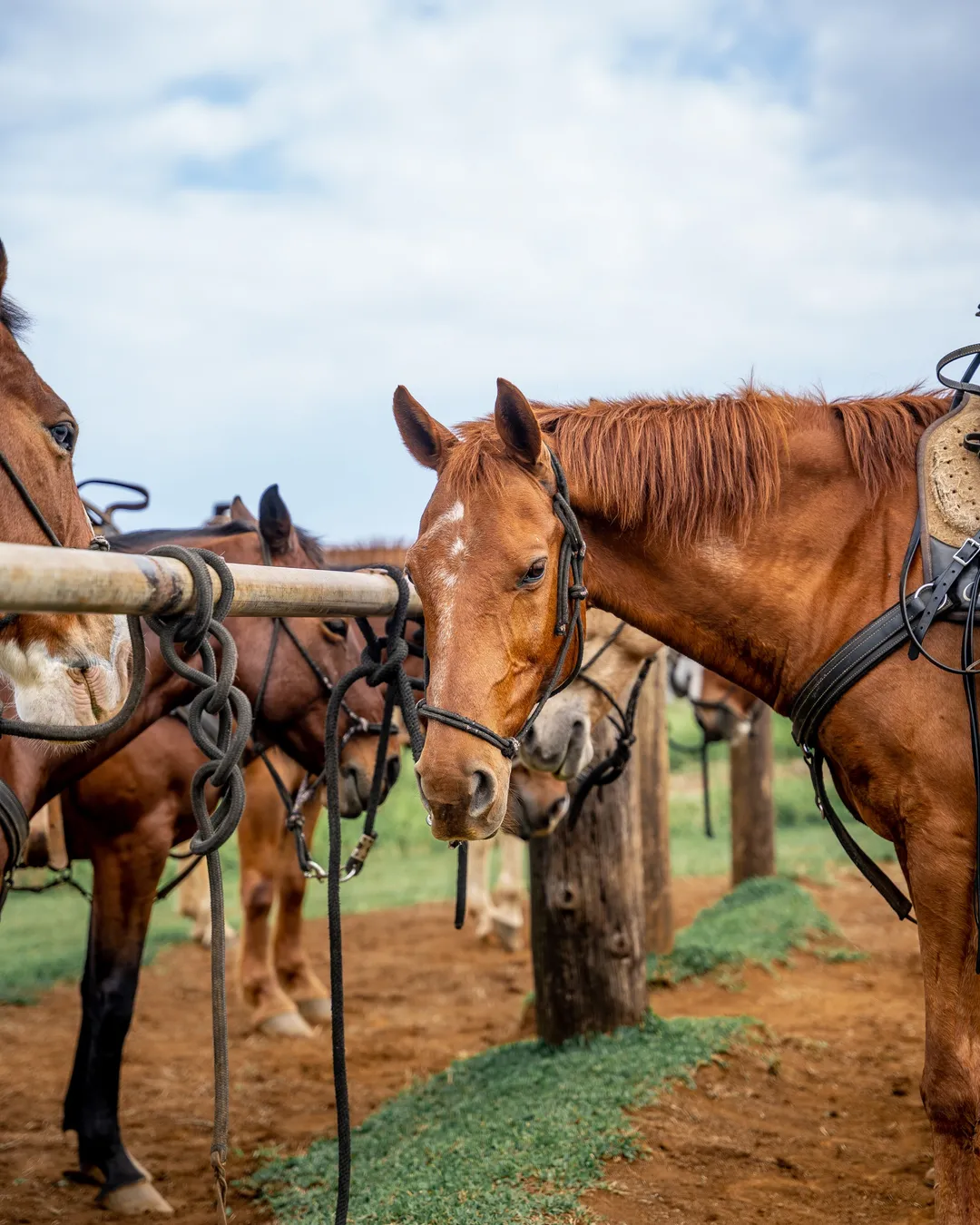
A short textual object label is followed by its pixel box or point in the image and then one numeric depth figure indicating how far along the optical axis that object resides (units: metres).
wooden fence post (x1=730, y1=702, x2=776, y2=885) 8.32
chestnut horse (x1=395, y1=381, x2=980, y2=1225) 2.38
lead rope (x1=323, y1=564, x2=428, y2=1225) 2.40
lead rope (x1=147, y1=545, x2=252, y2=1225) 2.03
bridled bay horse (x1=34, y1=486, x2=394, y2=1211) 4.09
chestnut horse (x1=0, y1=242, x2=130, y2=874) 2.37
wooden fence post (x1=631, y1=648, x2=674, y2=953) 6.56
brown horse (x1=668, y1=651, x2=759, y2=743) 7.37
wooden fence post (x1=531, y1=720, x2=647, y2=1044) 4.48
